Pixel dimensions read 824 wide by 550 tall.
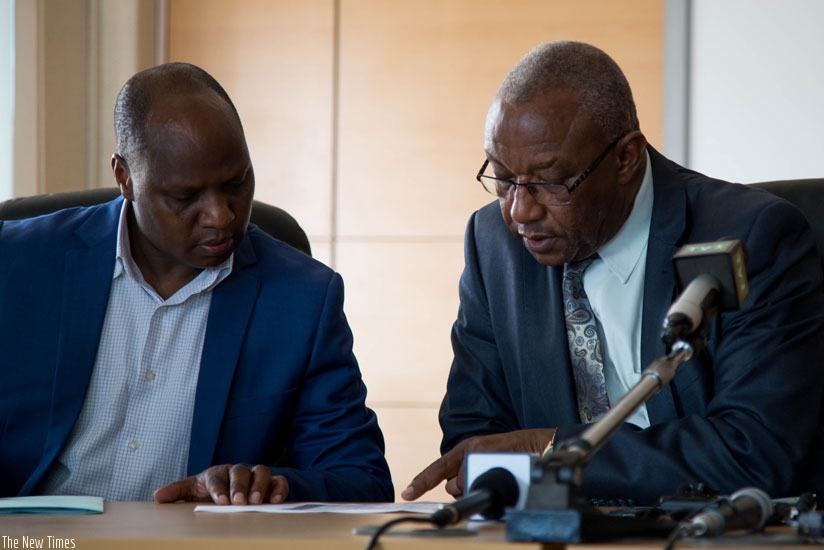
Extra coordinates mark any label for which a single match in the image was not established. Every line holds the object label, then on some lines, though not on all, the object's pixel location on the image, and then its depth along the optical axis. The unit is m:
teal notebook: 2.72
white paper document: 2.70
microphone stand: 2.44
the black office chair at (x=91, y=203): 3.31
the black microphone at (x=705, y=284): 2.53
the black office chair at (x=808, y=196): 3.15
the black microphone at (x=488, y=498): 2.49
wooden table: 2.46
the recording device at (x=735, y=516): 2.48
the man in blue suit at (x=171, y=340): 3.06
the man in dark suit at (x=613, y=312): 2.93
